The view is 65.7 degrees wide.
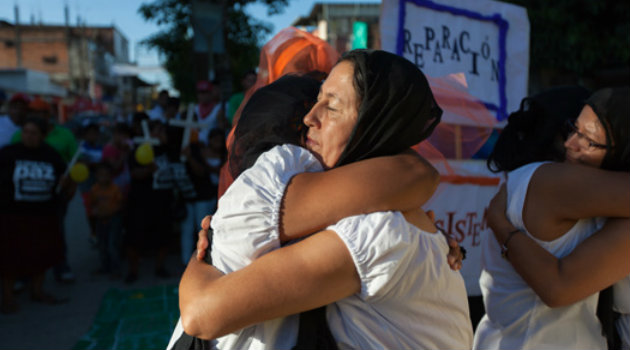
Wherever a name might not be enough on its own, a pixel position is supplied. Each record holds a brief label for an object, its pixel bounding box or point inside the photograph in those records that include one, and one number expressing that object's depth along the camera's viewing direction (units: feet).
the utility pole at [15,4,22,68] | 127.75
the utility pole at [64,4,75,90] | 126.31
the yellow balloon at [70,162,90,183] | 17.06
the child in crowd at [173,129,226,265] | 17.72
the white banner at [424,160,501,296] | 8.82
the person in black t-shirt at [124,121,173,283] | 17.94
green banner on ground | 12.81
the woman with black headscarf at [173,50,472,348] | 3.26
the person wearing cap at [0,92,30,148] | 17.90
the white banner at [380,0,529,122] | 8.51
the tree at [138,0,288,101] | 45.62
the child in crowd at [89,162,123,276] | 18.37
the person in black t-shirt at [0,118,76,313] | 14.56
